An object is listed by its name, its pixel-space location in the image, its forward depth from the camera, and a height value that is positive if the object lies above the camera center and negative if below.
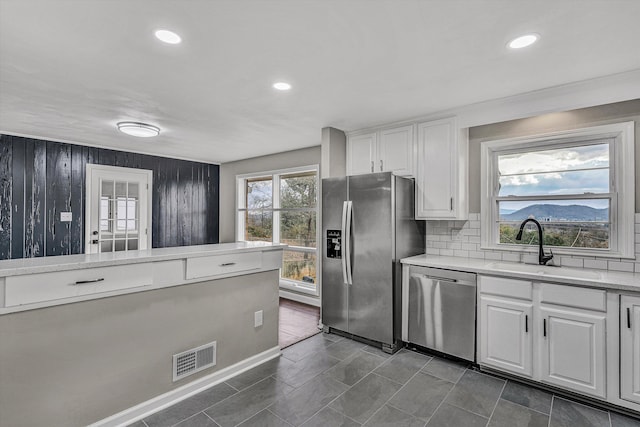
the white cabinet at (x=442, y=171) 3.21 +0.46
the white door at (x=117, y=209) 4.85 +0.11
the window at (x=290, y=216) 5.05 +0.00
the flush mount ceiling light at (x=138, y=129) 3.60 +1.01
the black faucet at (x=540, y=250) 2.86 -0.31
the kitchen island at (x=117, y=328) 1.68 -0.73
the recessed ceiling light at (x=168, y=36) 1.87 +1.08
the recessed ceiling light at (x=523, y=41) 1.91 +1.08
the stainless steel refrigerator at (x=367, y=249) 3.17 -0.36
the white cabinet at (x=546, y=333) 2.25 -0.90
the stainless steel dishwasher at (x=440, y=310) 2.81 -0.88
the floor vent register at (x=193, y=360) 2.31 -1.09
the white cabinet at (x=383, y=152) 3.51 +0.75
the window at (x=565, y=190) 2.63 +0.23
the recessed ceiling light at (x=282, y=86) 2.61 +1.09
